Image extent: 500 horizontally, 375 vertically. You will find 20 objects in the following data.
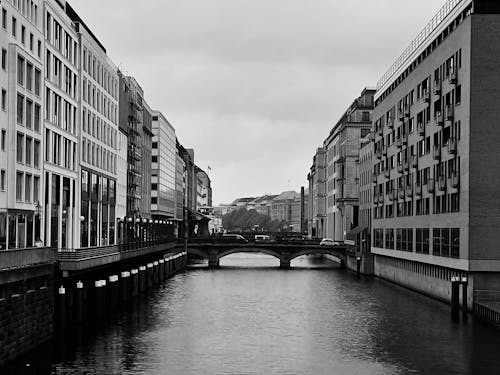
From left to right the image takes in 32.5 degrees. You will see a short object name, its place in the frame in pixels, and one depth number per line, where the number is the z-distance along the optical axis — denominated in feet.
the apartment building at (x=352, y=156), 581.53
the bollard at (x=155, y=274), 354.68
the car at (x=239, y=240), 502.71
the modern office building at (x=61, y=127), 240.32
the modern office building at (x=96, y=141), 288.28
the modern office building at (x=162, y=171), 547.90
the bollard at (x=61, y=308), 191.83
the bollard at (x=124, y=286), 275.10
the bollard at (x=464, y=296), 232.53
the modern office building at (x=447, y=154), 230.07
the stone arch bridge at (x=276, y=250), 492.54
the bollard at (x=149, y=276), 331.98
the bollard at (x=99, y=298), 231.50
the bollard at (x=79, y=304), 208.54
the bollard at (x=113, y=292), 251.19
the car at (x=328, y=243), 499.10
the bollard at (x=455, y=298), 226.99
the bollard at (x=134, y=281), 296.34
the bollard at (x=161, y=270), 373.83
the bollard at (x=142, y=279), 314.39
